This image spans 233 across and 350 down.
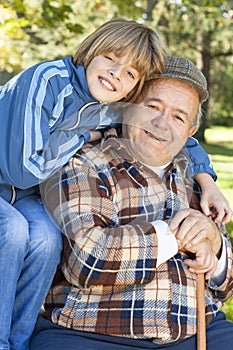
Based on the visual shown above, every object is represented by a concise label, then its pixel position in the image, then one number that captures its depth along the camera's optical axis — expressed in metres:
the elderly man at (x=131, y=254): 2.20
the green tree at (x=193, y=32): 18.77
